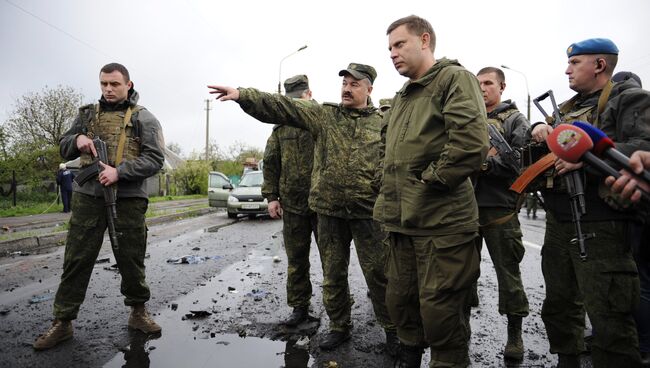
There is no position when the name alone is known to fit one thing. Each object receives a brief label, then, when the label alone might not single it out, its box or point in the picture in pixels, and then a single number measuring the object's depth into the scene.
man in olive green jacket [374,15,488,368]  2.19
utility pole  40.33
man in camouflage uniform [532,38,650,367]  2.11
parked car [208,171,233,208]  16.39
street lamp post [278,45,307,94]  17.64
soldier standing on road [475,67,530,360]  3.17
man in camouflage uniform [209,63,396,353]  3.29
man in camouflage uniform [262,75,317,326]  3.76
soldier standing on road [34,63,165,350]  3.26
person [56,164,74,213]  14.02
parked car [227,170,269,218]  13.41
